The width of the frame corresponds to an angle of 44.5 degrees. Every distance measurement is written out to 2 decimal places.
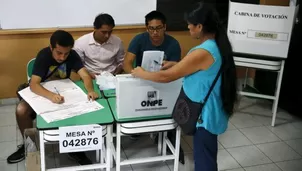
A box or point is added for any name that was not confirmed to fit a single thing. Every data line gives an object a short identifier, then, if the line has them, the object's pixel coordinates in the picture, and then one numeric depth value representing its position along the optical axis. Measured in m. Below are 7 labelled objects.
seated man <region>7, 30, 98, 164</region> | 2.46
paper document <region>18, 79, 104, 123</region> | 2.23
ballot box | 2.15
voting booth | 3.28
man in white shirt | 3.08
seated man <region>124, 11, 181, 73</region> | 3.01
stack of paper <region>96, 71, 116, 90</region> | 2.63
